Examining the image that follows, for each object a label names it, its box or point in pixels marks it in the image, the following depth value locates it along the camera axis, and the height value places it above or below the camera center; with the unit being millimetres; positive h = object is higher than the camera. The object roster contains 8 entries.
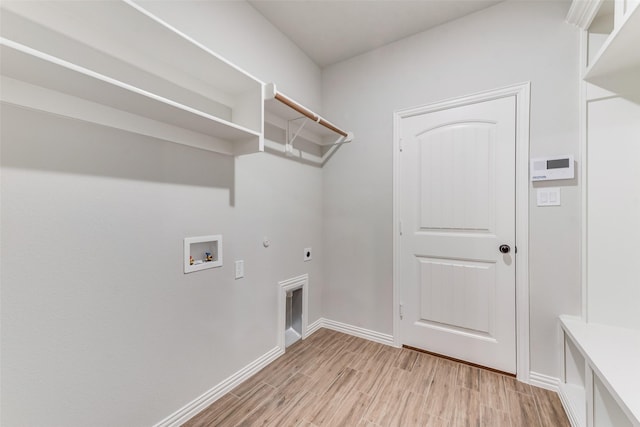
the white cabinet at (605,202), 1421 +73
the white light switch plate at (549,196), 1669 +120
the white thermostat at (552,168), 1614 +303
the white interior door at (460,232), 1836 -148
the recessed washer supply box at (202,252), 1459 -248
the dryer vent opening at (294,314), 2346 -957
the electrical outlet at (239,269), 1747 -395
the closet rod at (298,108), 1553 +745
